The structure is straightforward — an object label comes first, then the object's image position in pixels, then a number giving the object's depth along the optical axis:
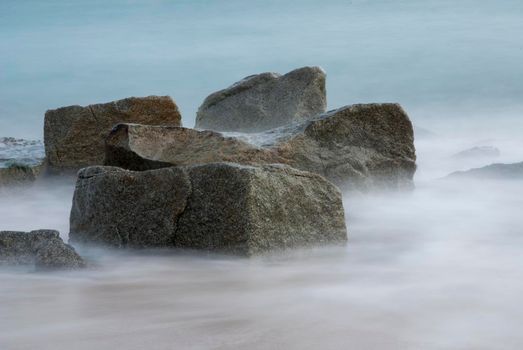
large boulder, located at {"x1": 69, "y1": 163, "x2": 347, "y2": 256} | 5.32
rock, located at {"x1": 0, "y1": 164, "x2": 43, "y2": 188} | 10.23
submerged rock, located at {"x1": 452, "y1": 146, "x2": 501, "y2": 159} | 18.77
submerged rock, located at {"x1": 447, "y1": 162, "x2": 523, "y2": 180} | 11.09
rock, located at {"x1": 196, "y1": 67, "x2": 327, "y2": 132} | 11.30
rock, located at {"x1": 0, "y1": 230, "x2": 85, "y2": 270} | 5.05
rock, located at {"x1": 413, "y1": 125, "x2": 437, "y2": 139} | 24.77
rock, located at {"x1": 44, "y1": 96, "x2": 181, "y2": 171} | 10.09
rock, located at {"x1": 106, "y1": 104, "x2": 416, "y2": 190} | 7.53
